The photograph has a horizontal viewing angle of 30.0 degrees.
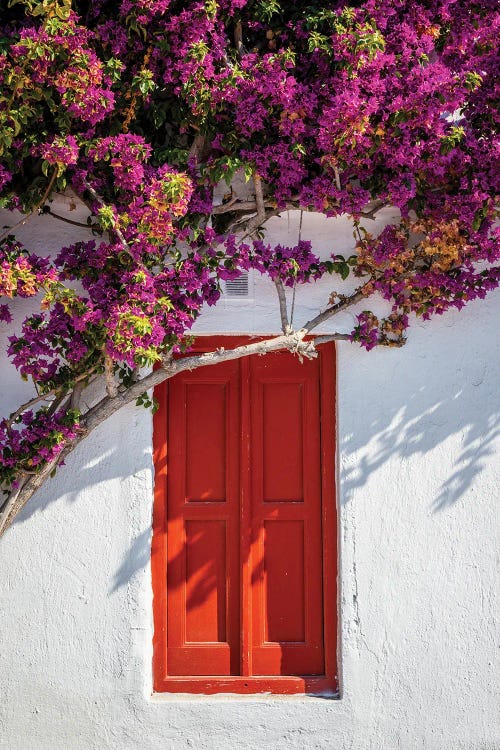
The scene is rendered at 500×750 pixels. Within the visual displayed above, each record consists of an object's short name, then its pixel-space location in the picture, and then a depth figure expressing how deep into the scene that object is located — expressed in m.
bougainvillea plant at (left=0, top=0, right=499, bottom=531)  4.32
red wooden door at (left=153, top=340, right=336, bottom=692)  4.76
